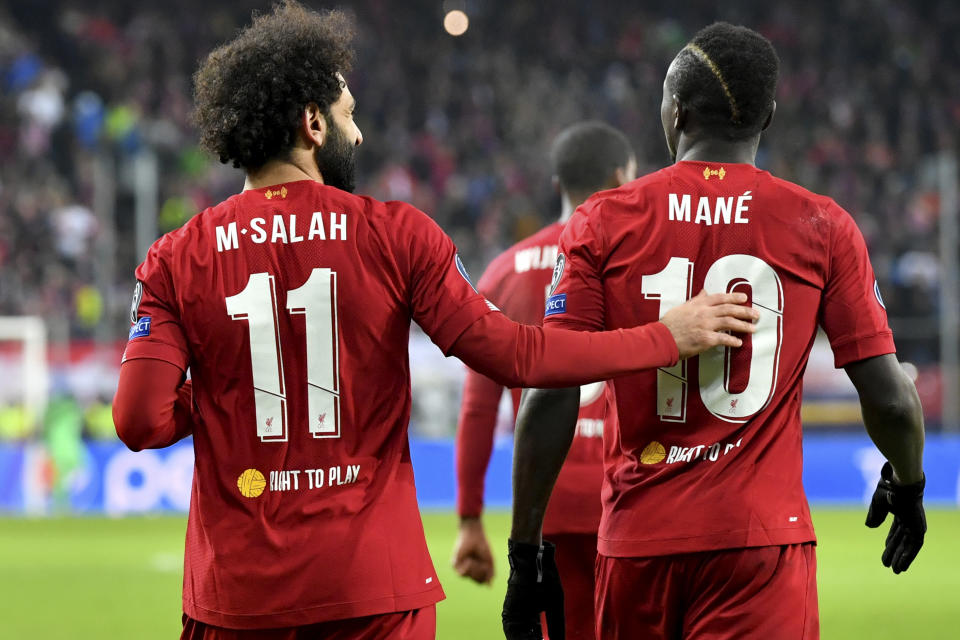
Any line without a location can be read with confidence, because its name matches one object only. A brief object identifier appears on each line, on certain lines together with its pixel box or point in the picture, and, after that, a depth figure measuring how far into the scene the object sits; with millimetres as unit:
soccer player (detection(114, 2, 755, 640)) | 5715
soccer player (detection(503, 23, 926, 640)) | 6199
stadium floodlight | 52719
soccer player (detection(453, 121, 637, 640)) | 9172
